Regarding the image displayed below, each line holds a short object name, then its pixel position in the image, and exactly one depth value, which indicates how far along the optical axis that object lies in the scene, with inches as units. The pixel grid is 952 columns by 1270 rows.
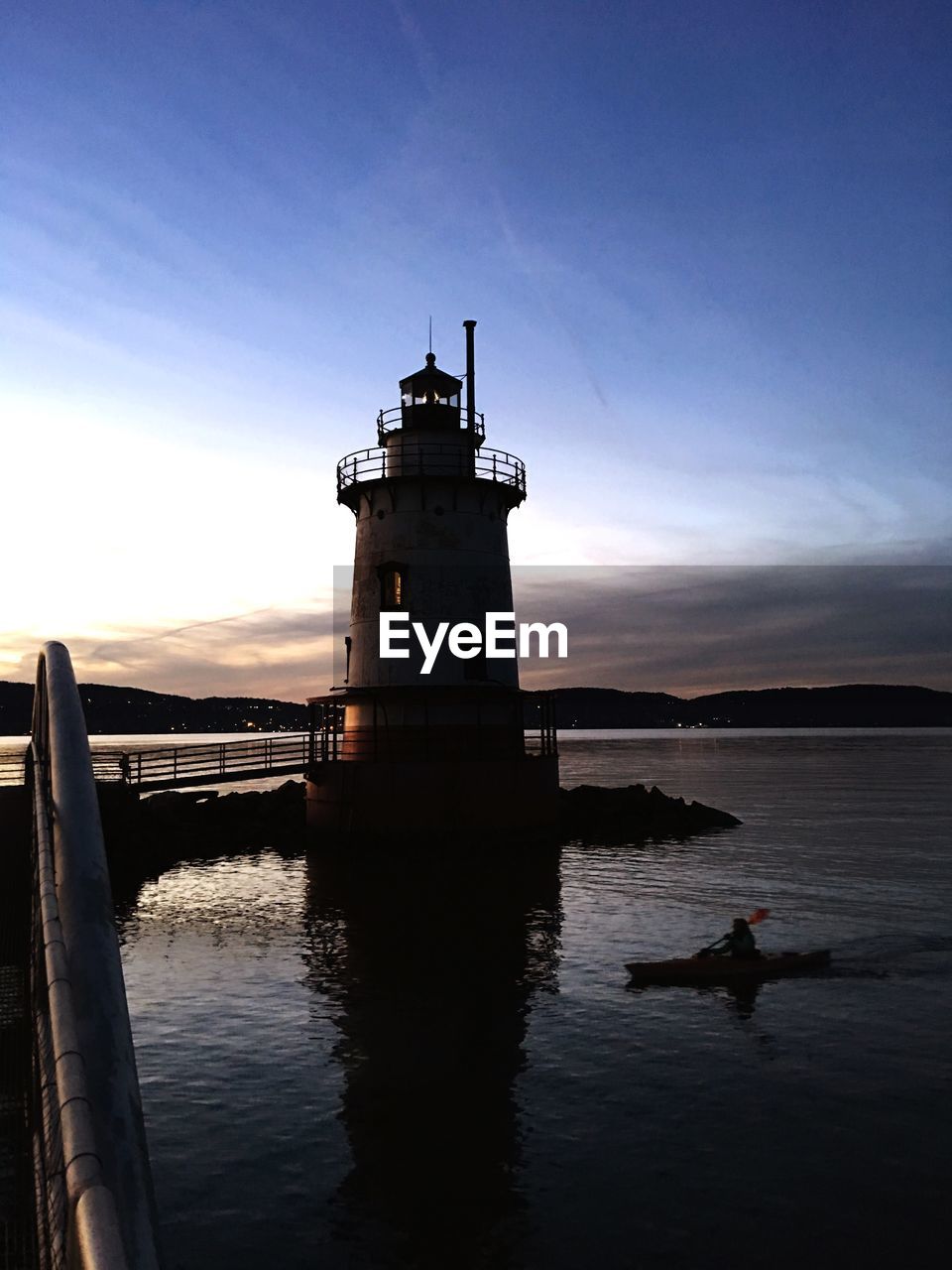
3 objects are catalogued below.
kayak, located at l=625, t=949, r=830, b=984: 784.3
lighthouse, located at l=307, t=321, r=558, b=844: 1344.7
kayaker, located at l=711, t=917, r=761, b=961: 810.2
